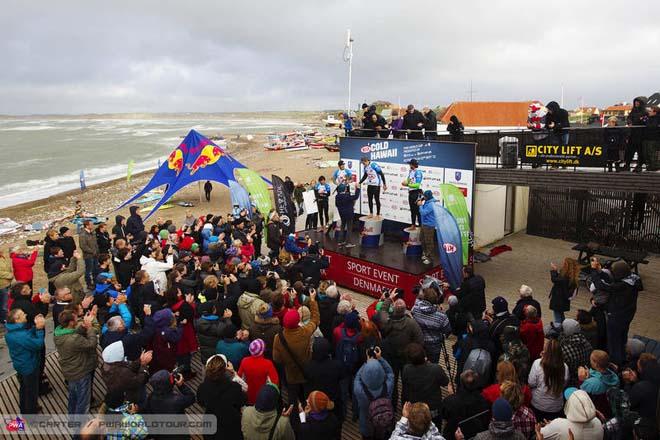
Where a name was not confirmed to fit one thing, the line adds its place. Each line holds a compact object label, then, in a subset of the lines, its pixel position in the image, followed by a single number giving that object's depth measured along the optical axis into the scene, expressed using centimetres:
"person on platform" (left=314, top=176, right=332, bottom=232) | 1415
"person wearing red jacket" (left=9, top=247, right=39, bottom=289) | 932
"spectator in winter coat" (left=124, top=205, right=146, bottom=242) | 1176
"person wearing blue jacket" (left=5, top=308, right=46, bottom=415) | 564
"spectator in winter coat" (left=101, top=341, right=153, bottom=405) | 446
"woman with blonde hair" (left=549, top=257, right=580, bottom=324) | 769
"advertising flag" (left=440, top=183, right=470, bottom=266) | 1018
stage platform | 1041
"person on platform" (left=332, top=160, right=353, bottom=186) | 1269
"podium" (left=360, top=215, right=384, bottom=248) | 1250
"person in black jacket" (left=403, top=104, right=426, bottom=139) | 1336
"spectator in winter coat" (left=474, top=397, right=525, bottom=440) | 379
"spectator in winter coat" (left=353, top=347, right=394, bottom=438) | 483
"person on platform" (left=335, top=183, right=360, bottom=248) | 1246
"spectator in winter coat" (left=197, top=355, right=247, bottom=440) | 458
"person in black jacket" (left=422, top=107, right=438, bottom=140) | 1320
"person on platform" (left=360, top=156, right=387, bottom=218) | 1263
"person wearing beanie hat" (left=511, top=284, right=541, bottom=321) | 627
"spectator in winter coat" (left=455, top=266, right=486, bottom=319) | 722
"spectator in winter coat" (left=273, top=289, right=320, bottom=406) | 553
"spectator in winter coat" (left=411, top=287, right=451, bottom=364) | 609
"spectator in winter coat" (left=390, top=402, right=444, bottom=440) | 374
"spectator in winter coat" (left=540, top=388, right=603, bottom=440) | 404
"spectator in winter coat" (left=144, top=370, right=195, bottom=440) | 442
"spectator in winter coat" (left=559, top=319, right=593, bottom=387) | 541
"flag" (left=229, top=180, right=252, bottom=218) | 1406
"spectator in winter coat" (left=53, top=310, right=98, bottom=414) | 544
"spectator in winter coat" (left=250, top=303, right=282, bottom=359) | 595
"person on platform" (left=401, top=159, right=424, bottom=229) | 1180
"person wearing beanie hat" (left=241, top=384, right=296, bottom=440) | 410
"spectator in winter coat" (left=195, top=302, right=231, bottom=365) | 598
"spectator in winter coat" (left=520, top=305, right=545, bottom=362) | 588
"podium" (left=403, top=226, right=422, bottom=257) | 1143
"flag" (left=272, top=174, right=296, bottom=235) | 1318
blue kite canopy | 1769
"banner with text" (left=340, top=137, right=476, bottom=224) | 1194
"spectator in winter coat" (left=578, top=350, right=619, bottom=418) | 467
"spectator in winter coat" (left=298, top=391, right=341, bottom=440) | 412
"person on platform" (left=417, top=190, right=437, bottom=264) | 1012
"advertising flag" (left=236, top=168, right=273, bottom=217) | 1298
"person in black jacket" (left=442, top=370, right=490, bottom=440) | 441
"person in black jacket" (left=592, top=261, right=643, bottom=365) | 657
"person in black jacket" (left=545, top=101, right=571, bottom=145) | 1028
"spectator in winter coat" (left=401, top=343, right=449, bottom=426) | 486
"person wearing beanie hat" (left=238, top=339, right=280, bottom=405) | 514
